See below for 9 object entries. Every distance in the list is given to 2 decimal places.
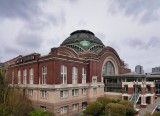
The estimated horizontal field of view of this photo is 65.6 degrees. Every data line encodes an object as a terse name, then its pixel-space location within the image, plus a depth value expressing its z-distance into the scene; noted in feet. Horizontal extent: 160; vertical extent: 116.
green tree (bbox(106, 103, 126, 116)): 69.27
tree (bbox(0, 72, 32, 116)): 72.25
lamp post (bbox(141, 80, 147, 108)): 94.95
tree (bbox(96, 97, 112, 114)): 81.41
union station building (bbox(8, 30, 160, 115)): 81.24
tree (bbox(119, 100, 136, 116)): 74.70
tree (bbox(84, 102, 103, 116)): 76.76
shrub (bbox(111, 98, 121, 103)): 81.89
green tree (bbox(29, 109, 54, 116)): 71.74
